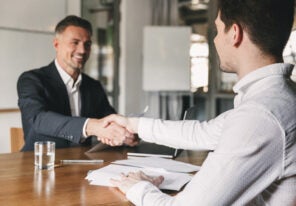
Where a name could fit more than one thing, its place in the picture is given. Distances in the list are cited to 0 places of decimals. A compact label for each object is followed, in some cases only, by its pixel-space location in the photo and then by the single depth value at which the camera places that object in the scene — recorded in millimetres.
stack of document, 1350
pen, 1673
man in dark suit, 1979
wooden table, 1157
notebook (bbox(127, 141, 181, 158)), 1858
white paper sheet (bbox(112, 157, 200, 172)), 1558
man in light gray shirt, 909
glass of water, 1570
